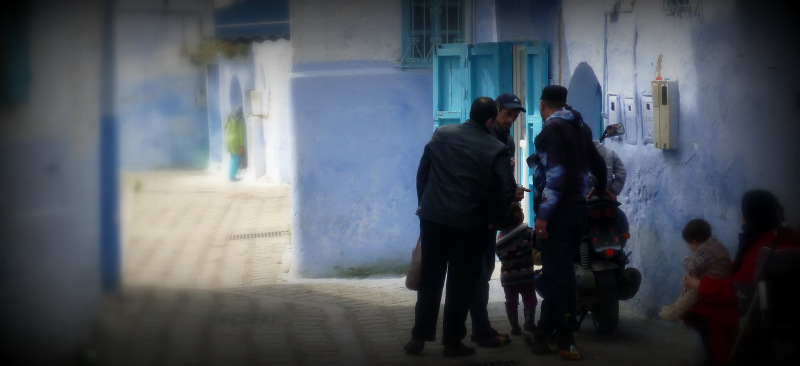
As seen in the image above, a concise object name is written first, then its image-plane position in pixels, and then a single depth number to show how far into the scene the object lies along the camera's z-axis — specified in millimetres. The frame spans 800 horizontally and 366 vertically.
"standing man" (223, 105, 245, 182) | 22922
